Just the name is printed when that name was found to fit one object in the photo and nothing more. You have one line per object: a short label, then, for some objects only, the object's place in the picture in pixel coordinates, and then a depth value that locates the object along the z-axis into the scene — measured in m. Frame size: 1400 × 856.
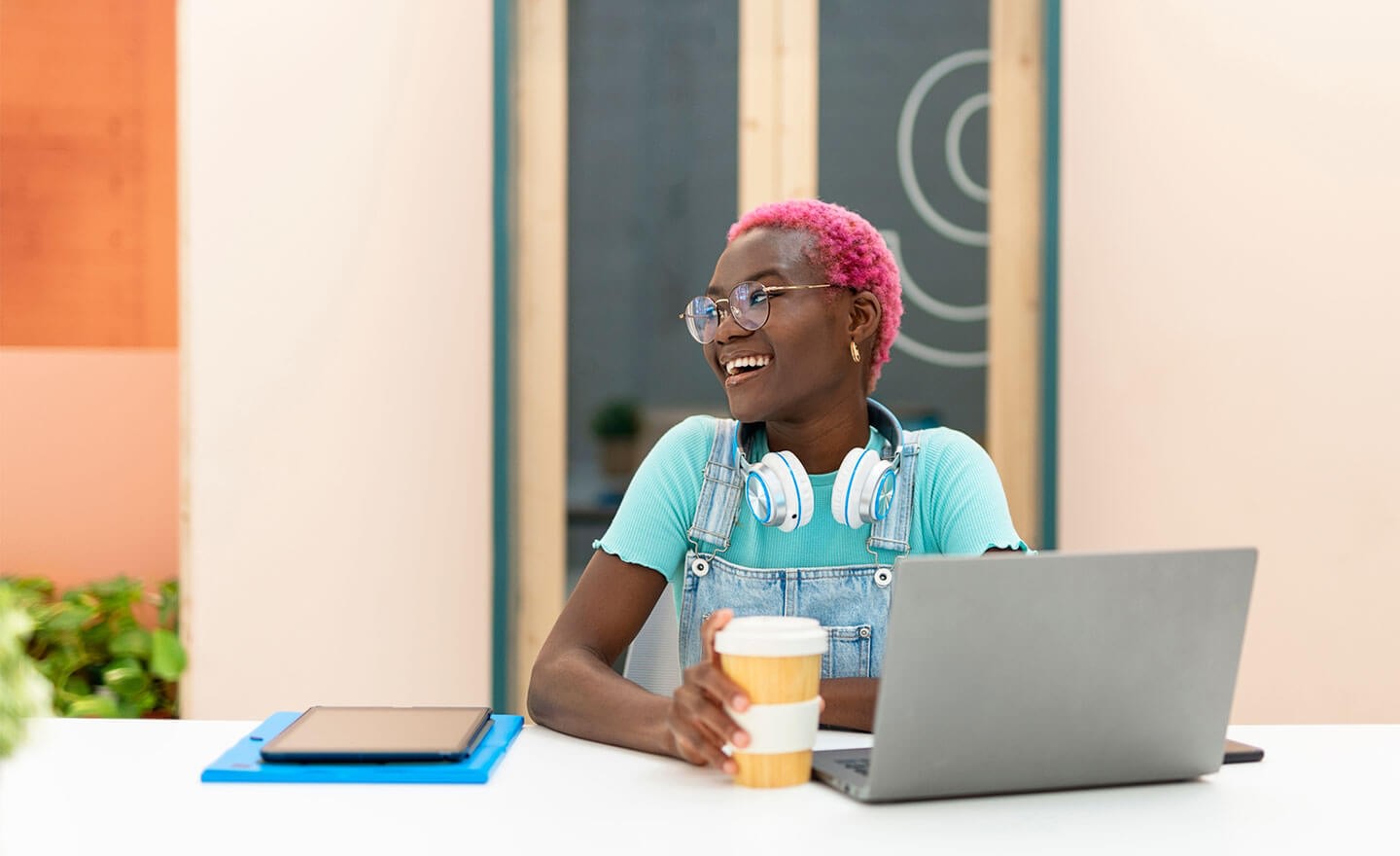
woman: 1.58
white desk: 0.93
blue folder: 1.10
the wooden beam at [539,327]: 3.14
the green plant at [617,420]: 3.16
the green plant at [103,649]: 2.82
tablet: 1.13
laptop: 0.95
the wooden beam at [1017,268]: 3.19
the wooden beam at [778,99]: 3.13
